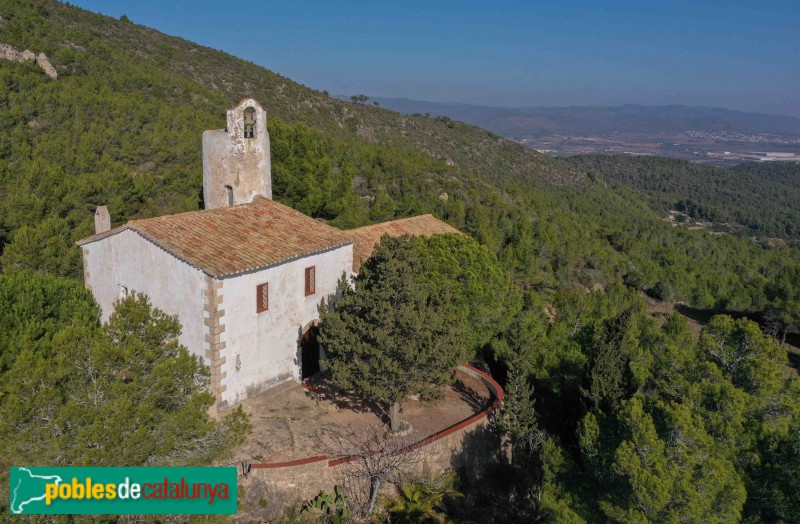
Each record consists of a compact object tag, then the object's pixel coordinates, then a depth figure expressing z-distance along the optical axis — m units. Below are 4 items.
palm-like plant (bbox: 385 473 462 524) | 12.86
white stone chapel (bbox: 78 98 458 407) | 13.84
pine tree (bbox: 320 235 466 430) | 13.65
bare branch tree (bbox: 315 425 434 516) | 12.59
